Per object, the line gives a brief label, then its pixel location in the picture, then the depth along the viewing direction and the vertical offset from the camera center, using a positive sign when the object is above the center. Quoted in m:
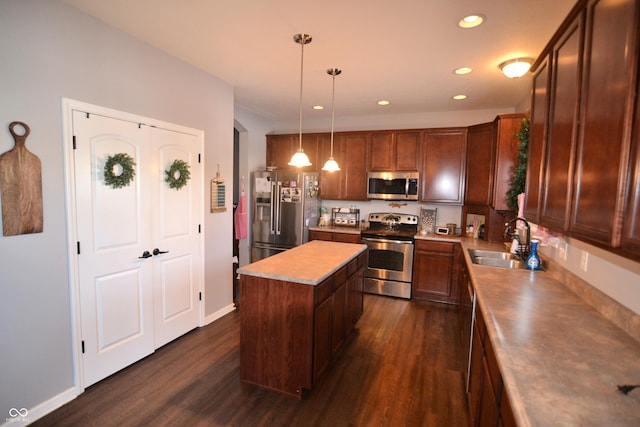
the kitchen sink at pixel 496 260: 2.94 -0.60
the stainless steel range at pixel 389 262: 4.45 -0.94
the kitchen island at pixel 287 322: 2.25 -0.95
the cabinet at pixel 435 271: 4.24 -1.00
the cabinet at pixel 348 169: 4.93 +0.41
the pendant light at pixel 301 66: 2.51 +1.21
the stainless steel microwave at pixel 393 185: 4.67 +0.16
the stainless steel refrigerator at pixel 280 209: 4.80 -0.24
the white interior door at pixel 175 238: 2.91 -0.46
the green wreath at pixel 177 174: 2.96 +0.16
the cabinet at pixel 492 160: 3.56 +0.47
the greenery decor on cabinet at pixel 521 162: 2.92 +0.34
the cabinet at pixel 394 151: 4.67 +0.68
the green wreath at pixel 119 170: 2.43 +0.15
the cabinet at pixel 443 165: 4.45 +0.46
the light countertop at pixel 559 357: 0.94 -0.61
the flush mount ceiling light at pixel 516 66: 2.77 +1.17
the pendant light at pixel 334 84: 3.15 +1.22
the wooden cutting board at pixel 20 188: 1.88 -0.01
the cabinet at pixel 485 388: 1.21 -0.86
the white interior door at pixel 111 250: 2.33 -0.48
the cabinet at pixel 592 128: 1.03 +0.31
